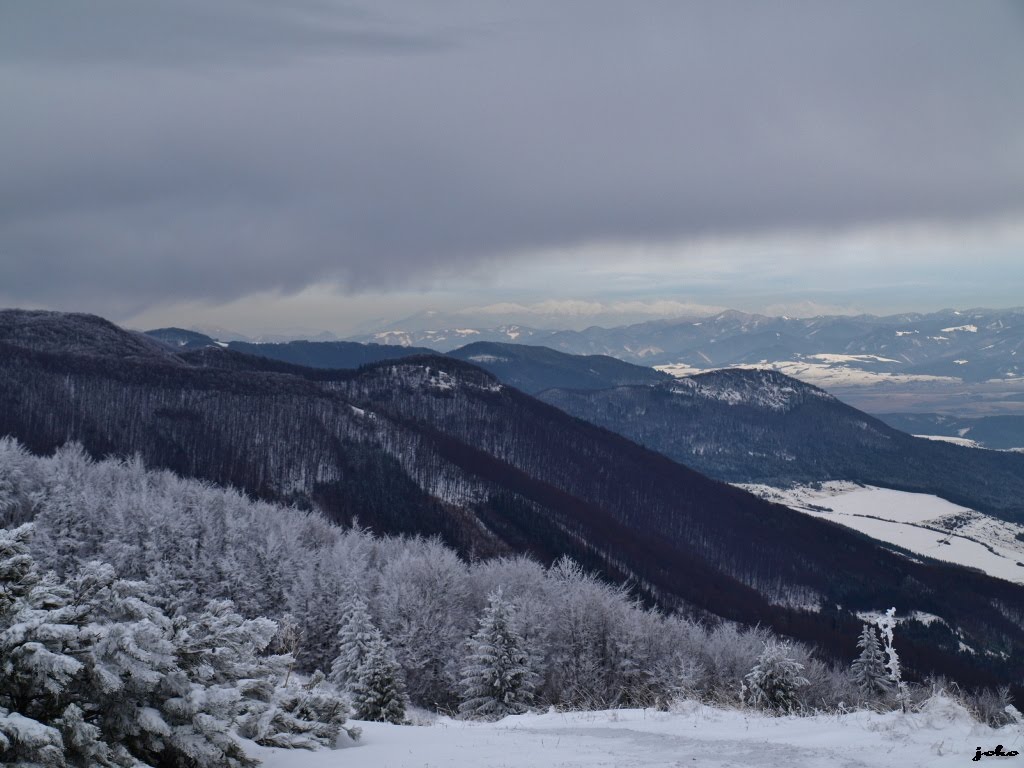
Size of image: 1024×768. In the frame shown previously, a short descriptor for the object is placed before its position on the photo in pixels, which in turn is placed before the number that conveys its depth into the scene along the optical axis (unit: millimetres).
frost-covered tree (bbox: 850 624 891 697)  70500
